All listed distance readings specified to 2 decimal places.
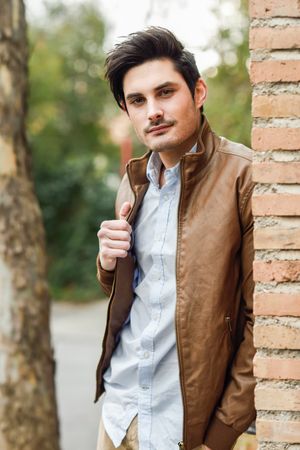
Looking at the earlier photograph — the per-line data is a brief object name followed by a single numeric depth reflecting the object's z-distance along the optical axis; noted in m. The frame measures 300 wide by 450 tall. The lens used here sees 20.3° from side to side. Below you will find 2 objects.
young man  2.68
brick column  2.34
